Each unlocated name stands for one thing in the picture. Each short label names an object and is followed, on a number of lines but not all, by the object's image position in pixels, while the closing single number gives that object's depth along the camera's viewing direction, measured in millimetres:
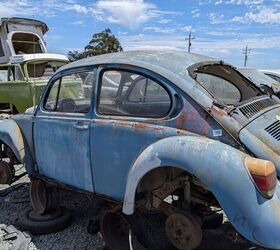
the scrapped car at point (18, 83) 11312
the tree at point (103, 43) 33656
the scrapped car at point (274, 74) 11093
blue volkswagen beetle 2641
